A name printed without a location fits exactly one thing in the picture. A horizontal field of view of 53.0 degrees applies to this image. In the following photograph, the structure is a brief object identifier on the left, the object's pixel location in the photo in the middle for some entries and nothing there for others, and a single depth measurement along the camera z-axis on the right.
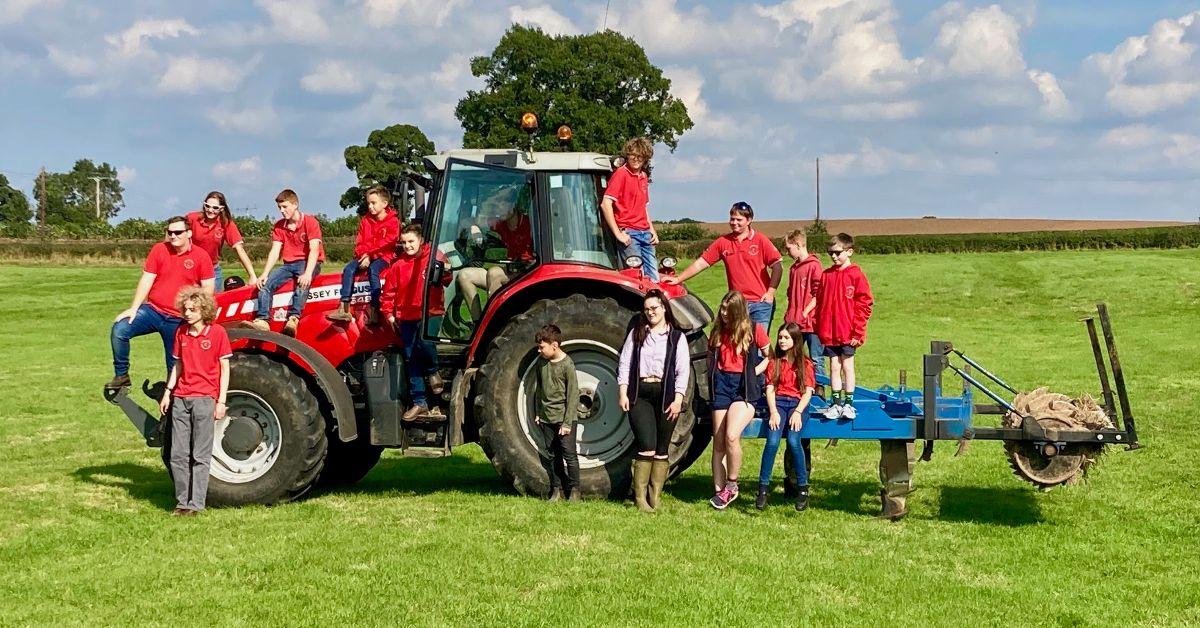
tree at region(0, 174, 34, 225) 98.75
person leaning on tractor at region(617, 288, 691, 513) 8.23
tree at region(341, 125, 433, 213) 61.22
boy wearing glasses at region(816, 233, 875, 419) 9.55
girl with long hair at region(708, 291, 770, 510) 8.29
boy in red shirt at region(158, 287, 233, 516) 8.39
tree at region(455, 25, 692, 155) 55.84
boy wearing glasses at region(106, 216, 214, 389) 8.89
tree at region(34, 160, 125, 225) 107.62
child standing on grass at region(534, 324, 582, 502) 8.20
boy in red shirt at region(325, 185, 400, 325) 9.09
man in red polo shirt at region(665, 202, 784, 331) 9.43
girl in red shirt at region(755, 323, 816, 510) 8.32
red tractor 8.53
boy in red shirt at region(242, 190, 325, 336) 9.22
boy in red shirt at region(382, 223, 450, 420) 8.68
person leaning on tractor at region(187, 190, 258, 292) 9.88
